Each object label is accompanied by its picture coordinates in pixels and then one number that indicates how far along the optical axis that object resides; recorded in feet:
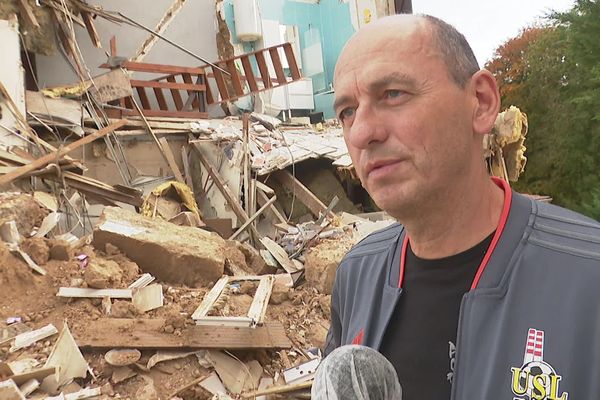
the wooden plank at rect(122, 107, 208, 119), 33.73
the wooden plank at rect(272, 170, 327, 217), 32.53
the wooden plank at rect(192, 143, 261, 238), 30.38
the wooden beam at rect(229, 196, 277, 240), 27.07
